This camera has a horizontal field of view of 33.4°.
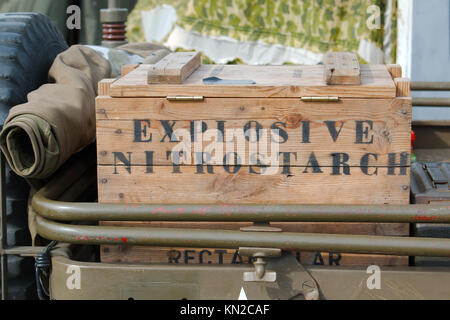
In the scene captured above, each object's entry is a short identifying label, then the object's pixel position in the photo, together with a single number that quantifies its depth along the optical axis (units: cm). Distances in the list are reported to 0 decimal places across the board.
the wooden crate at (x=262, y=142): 235
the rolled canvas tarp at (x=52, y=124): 236
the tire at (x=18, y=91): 264
